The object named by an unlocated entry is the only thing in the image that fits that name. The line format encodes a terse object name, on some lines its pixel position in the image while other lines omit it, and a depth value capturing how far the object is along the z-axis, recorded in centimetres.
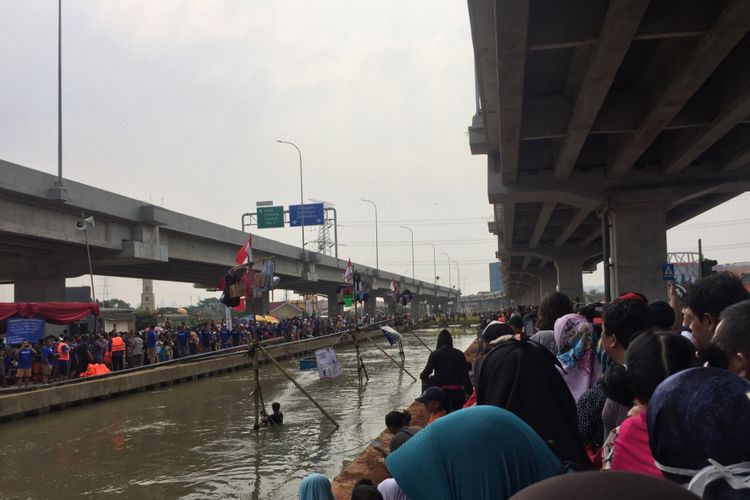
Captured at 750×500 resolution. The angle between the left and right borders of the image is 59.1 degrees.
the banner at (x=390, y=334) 2389
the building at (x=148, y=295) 17912
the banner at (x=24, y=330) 2083
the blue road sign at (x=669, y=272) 1945
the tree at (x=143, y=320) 6675
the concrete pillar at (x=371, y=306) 10131
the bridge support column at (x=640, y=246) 2081
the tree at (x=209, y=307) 15446
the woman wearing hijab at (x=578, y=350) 511
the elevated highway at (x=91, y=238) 2381
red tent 2106
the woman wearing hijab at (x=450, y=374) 889
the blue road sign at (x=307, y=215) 5328
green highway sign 5250
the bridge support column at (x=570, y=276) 4466
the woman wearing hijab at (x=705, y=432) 202
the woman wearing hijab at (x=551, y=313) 570
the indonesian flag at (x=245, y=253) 1811
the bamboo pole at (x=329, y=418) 1452
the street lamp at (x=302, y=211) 5314
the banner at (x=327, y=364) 1761
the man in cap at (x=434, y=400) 778
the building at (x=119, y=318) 5304
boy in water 1575
